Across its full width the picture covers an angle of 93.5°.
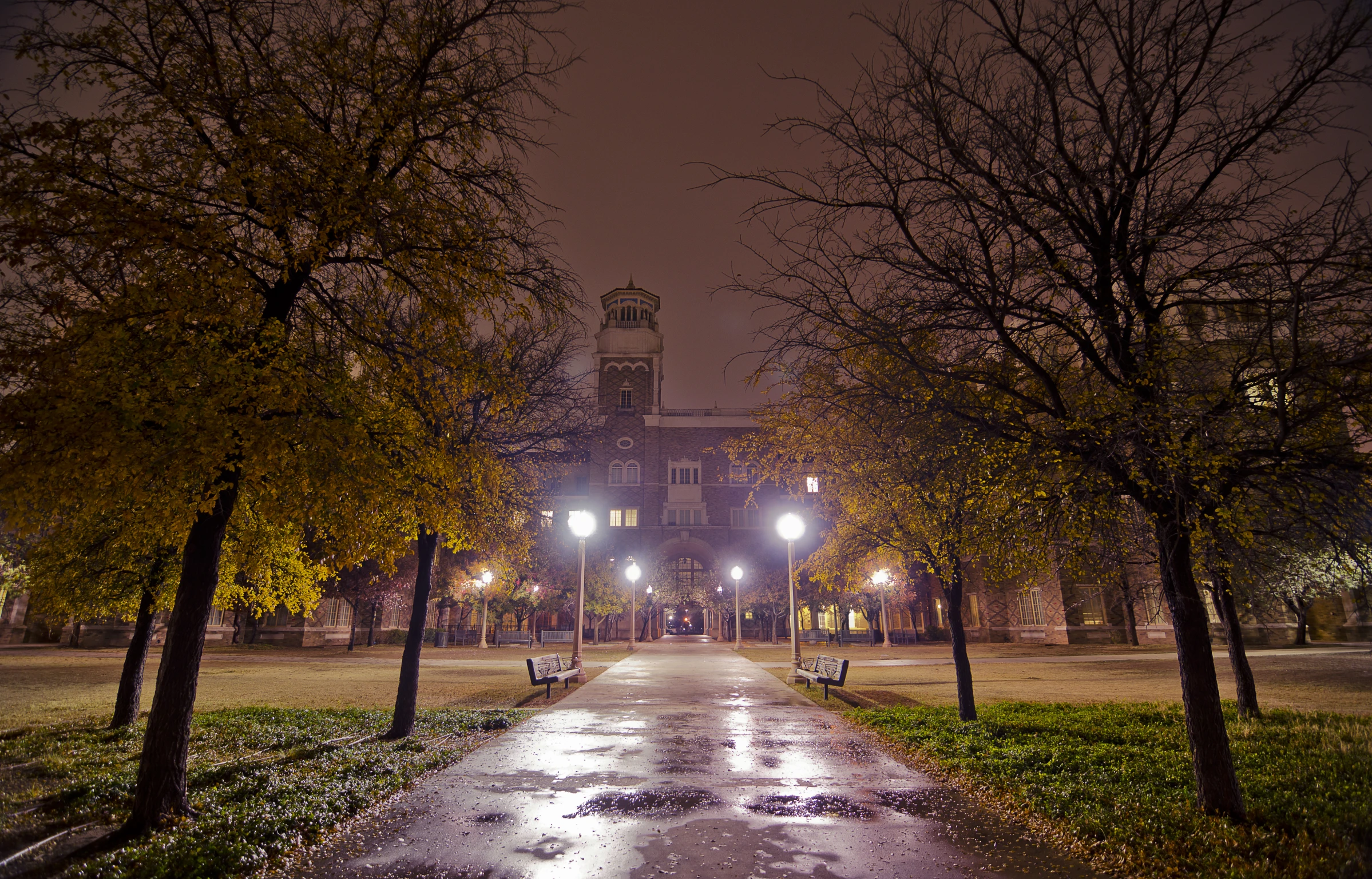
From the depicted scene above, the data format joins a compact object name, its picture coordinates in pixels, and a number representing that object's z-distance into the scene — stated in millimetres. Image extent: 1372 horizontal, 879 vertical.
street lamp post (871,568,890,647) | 37031
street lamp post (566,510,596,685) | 17277
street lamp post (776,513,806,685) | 17766
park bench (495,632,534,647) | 41572
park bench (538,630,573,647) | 41781
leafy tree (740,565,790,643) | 46188
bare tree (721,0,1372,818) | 4863
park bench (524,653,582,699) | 13976
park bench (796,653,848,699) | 14117
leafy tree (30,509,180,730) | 9953
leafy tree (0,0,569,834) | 4719
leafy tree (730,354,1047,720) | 6613
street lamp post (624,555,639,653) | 35750
